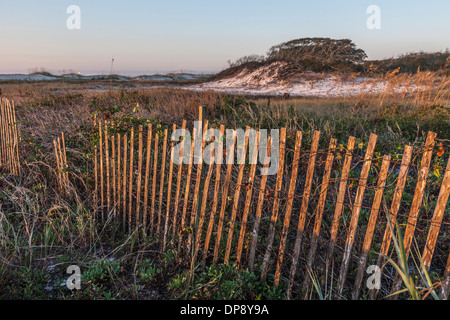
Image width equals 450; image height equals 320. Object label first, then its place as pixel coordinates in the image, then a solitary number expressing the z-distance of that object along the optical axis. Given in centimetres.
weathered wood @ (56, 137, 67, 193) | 442
